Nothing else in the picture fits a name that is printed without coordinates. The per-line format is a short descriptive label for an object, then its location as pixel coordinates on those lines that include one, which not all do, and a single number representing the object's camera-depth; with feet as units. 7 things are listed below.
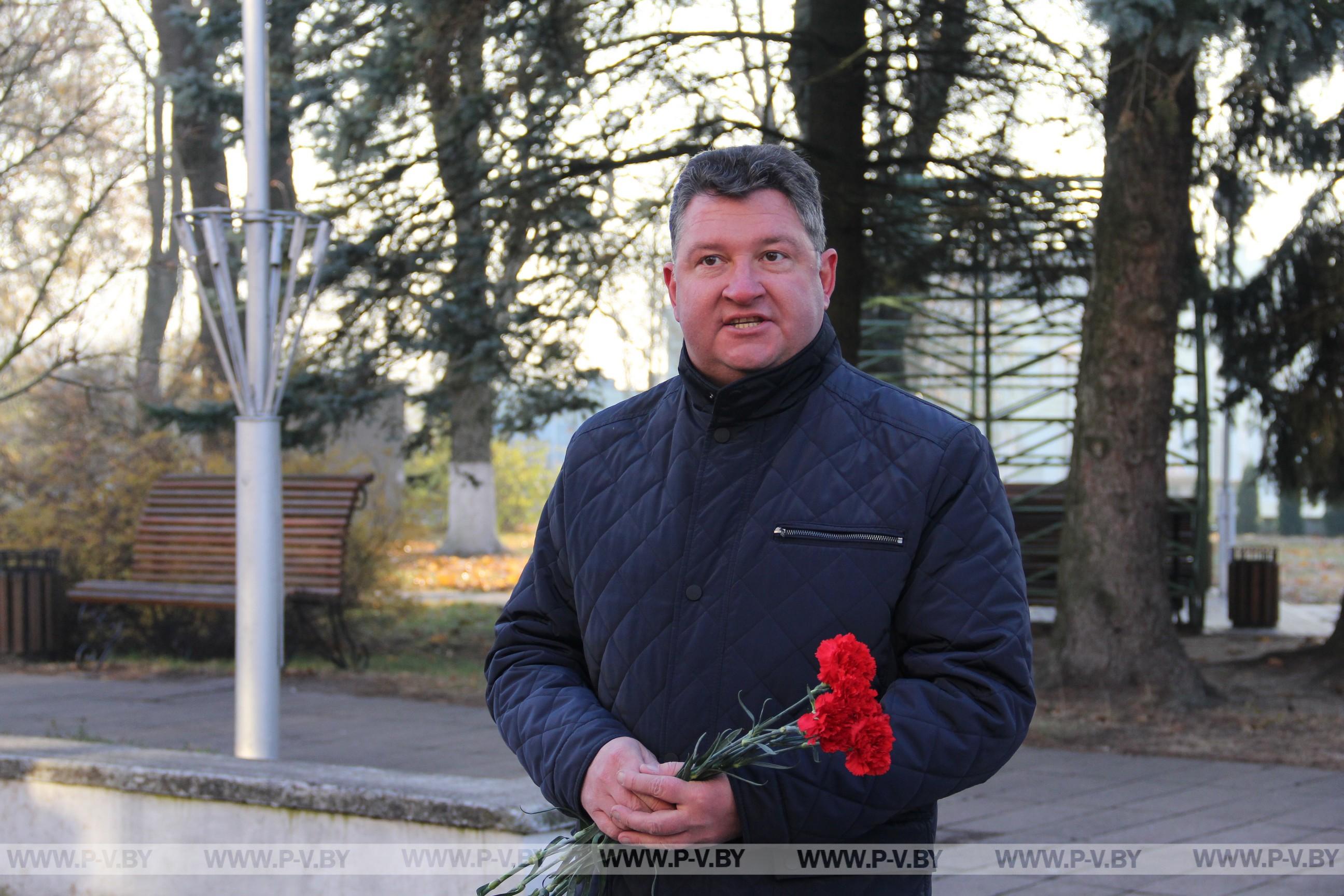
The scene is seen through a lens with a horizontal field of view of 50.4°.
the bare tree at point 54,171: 43.45
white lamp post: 21.56
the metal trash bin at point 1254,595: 48.62
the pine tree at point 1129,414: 28.63
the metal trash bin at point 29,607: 37.88
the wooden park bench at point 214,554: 34.96
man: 6.65
